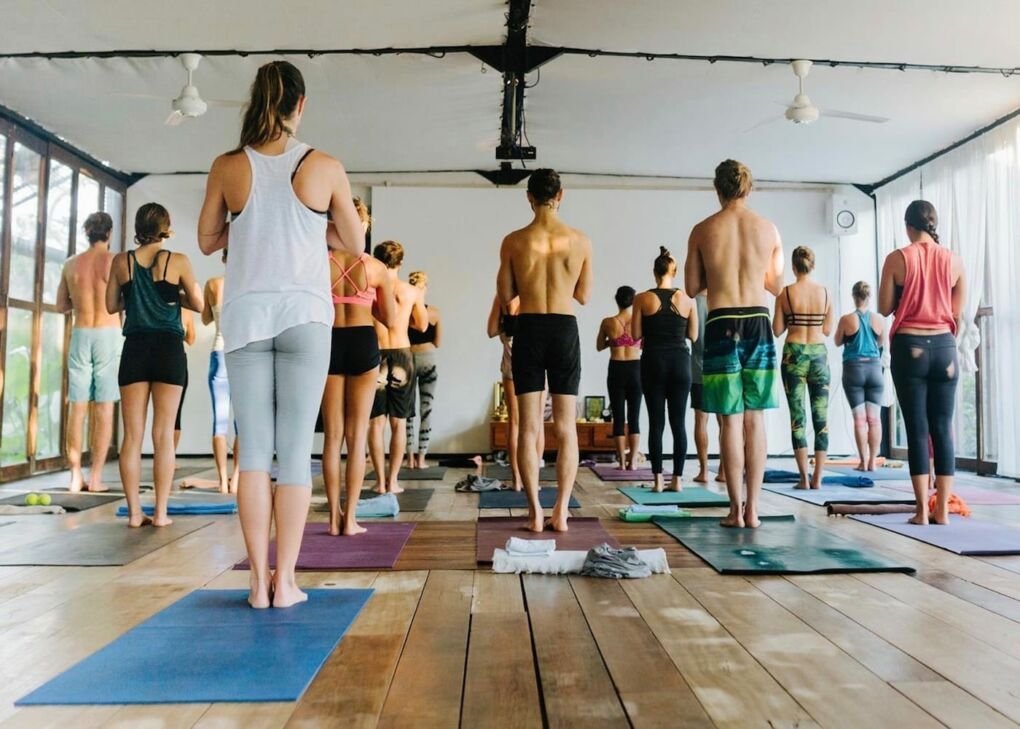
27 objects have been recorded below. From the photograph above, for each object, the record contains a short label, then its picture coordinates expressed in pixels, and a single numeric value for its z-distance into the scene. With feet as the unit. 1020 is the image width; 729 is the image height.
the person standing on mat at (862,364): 22.30
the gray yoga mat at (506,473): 20.94
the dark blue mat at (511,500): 14.99
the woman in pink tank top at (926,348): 12.40
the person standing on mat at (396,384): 16.52
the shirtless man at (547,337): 11.55
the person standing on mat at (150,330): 12.04
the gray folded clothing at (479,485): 17.70
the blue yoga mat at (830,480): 18.89
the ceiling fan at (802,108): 19.38
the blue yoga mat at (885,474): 20.72
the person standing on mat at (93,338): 16.16
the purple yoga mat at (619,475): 20.48
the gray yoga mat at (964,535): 10.23
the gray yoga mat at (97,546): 9.70
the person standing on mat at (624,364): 21.49
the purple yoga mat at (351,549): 9.16
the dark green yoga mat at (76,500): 15.14
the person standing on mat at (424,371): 23.00
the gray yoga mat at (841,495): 15.38
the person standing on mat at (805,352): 17.85
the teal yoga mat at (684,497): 15.01
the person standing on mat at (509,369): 14.07
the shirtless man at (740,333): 12.21
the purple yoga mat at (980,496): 16.05
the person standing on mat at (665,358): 16.85
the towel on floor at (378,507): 13.58
